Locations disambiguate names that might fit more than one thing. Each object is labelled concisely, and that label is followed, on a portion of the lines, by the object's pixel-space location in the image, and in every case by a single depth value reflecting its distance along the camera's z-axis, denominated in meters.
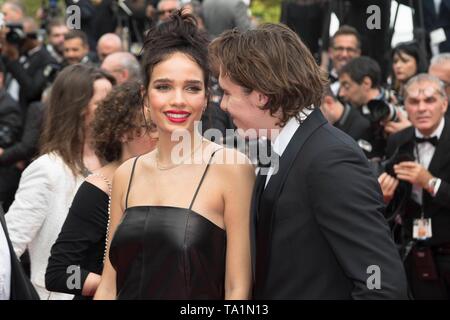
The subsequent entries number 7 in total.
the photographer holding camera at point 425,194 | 10.10
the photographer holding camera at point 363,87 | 11.84
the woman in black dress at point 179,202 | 5.26
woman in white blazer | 7.65
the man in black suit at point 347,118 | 11.79
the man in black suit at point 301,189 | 4.65
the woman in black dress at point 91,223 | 6.60
